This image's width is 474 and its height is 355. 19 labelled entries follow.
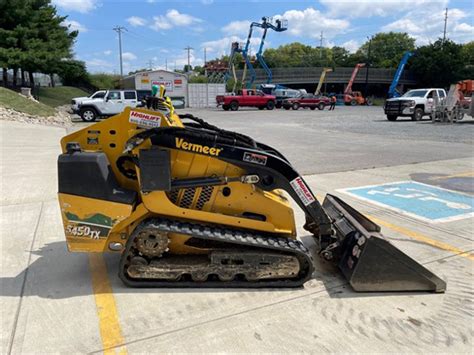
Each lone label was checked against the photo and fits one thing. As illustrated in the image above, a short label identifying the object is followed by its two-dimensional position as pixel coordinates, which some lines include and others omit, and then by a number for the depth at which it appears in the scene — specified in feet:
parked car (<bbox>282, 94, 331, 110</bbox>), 130.93
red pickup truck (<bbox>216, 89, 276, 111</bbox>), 118.62
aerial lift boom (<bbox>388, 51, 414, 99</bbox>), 131.85
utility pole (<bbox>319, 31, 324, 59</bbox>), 359.89
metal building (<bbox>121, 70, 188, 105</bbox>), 142.61
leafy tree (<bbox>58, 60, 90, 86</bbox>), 148.13
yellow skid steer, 10.70
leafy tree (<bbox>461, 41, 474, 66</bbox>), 214.69
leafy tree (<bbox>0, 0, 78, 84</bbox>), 94.68
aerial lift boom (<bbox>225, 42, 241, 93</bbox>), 163.63
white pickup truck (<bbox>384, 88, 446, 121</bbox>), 77.51
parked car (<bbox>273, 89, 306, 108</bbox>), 134.33
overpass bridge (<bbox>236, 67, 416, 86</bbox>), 228.43
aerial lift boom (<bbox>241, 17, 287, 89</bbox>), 162.50
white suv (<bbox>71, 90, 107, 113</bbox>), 74.79
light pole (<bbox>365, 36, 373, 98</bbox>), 223.71
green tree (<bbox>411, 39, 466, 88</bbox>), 208.85
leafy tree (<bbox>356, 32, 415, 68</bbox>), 290.97
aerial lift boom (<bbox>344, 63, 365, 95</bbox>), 176.96
